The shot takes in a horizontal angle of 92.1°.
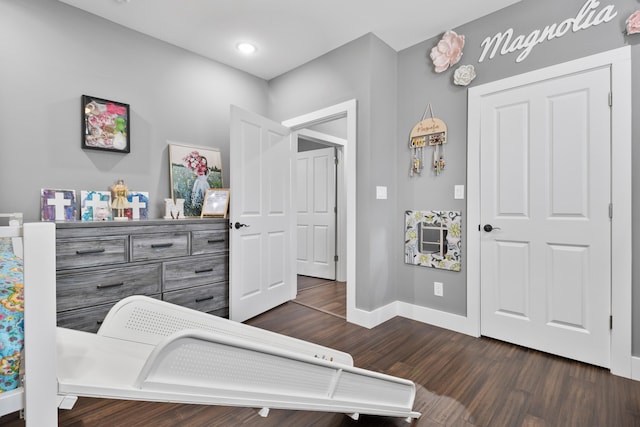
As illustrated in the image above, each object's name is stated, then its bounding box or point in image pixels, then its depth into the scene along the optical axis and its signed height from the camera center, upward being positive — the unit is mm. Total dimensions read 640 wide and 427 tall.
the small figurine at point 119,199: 2611 +99
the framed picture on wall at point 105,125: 2553 +735
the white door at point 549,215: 2115 -40
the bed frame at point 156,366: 684 -429
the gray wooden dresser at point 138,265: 2072 -426
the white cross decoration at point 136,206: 2770 +41
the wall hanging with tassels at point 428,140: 2877 +669
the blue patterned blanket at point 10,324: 735 -272
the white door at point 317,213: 4824 -43
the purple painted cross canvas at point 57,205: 2330 +44
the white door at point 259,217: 2896 -64
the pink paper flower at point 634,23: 1975 +1203
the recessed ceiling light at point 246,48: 3091 +1660
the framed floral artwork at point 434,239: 2801 -275
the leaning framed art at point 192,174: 3080 +384
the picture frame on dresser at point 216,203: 3078 +76
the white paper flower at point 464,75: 2680 +1189
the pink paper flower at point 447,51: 2744 +1452
